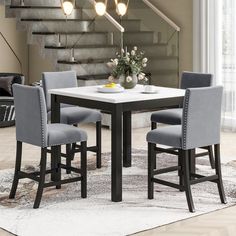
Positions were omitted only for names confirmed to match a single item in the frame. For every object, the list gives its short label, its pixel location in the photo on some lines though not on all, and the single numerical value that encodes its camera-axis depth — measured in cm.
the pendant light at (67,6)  818
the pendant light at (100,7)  796
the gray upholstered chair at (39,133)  633
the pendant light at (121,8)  818
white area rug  573
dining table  656
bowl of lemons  711
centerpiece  748
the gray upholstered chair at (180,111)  781
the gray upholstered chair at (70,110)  796
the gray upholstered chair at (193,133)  620
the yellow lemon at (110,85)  720
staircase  1119
